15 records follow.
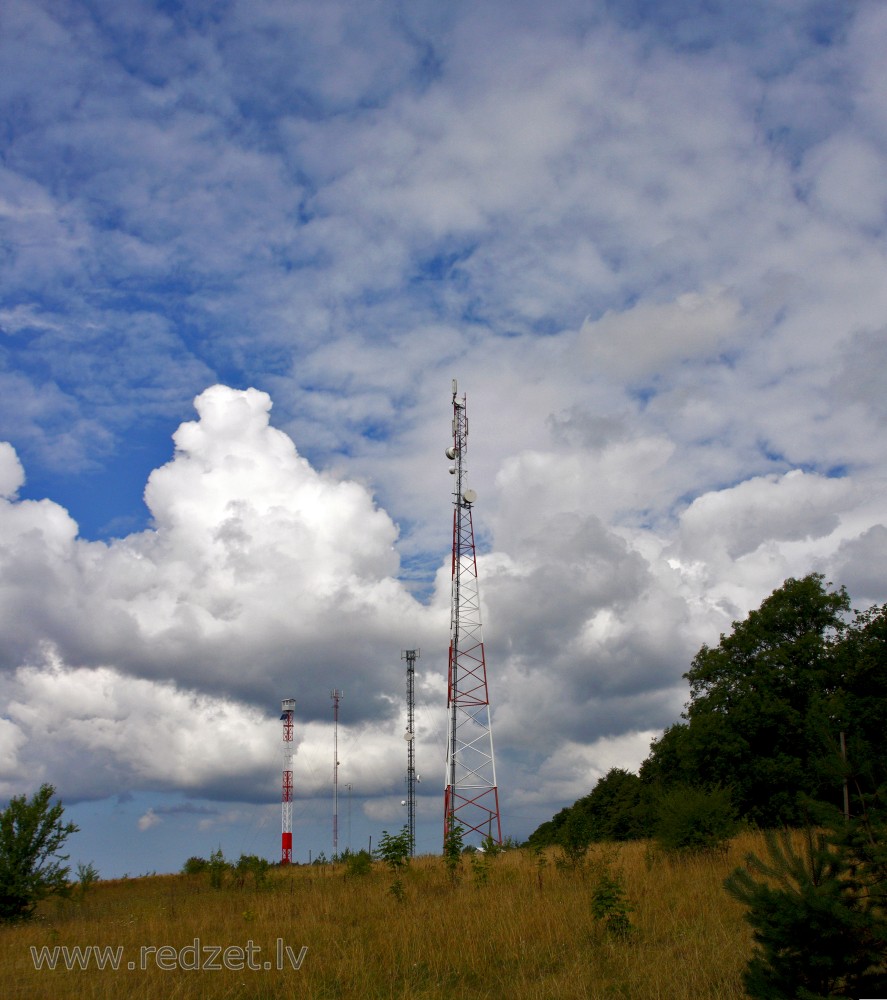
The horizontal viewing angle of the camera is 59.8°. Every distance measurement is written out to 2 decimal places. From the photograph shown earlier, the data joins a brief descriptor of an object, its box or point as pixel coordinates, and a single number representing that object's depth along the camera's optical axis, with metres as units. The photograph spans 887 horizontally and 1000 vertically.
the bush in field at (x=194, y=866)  28.53
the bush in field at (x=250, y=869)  19.62
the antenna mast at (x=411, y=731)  49.88
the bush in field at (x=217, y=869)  21.08
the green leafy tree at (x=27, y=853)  18.28
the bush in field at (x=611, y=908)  10.93
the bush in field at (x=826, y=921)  5.45
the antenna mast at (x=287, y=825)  45.68
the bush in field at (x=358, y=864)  19.09
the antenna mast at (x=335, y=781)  48.84
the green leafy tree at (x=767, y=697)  34.00
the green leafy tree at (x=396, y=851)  16.42
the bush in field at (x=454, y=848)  17.12
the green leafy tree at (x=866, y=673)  32.44
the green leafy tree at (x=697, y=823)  18.55
